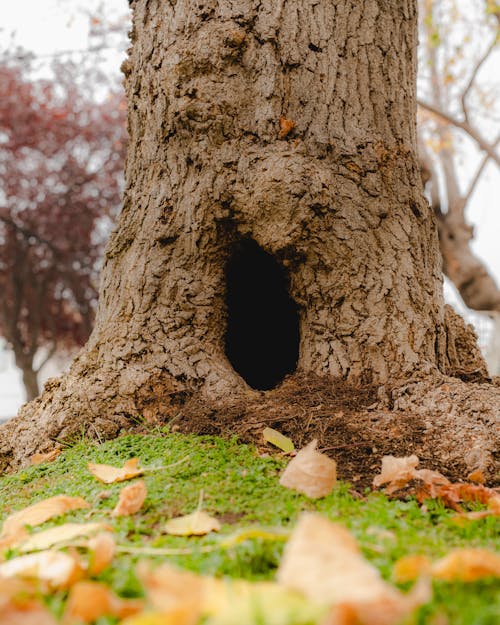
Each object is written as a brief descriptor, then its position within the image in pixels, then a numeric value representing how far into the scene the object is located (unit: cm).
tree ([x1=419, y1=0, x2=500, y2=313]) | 653
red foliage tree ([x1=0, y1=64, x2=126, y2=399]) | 847
